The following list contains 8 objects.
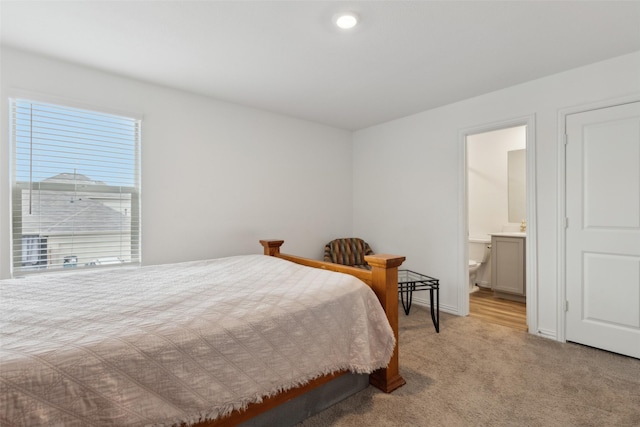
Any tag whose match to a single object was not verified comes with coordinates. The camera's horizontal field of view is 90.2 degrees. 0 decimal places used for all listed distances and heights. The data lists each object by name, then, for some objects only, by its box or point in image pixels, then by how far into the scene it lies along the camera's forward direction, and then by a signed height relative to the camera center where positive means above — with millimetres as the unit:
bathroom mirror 4574 +499
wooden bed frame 1969 -473
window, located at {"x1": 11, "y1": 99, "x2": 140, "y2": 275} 2420 +231
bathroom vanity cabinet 4020 -615
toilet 4617 -521
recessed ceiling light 1921 +1216
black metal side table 3025 -654
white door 2436 -77
